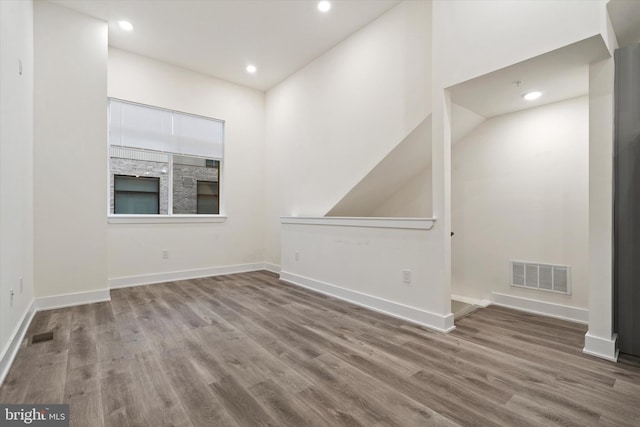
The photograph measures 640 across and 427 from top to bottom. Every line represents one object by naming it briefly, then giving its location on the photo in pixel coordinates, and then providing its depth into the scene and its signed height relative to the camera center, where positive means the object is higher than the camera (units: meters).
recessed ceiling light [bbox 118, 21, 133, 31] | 3.72 +2.38
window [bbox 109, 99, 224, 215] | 4.41 +0.83
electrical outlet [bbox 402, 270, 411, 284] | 2.97 -0.64
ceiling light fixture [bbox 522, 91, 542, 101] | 2.85 +1.14
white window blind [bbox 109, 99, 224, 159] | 4.35 +1.31
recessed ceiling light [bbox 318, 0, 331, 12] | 3.36 +2.37
